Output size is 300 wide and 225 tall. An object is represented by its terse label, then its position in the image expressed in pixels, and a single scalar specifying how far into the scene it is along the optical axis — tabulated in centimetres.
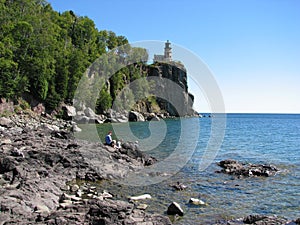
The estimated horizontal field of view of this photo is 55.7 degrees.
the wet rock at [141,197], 1672
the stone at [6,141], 2388
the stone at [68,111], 6931
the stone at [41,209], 1235
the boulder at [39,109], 6212
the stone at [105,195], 1677
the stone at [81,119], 7022
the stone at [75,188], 1735
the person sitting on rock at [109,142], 2831
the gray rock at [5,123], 3863
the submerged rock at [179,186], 1959
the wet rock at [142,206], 1514
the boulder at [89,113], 7539
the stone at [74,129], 4861
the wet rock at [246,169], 2442
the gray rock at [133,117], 9781
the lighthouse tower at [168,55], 14762
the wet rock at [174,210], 1477
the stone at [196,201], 1666
